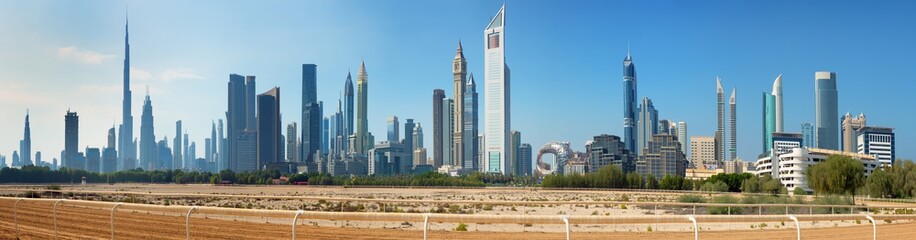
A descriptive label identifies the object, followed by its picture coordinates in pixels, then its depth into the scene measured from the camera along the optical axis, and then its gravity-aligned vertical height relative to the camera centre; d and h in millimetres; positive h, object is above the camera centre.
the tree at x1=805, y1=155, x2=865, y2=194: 74312 -2046
